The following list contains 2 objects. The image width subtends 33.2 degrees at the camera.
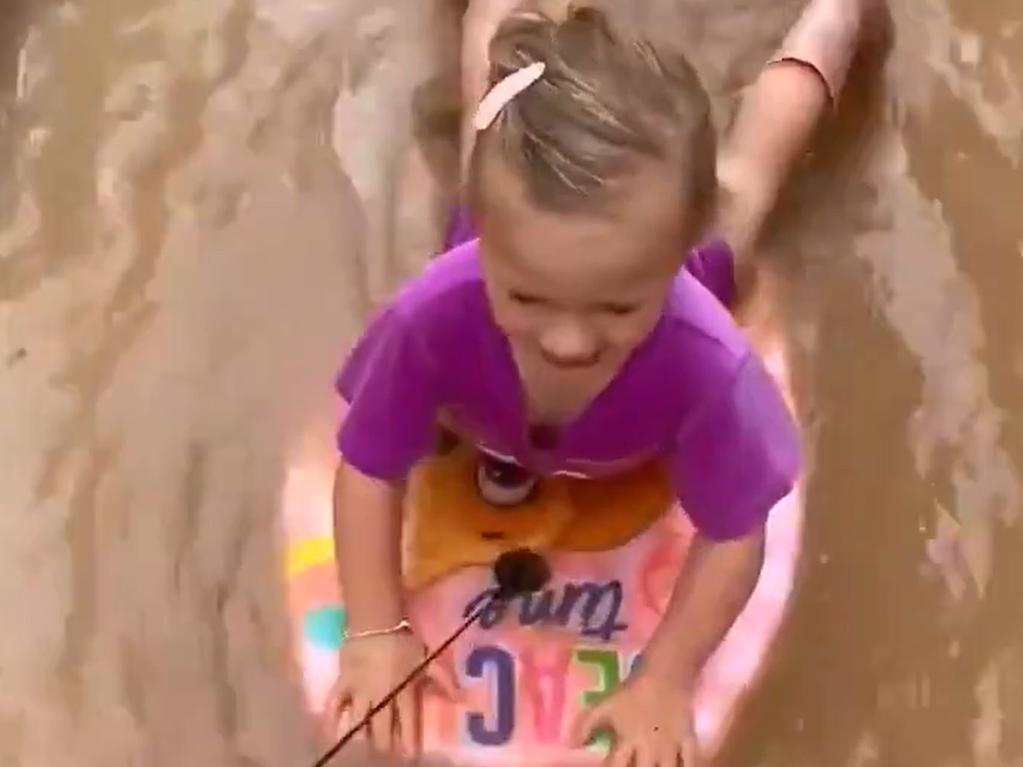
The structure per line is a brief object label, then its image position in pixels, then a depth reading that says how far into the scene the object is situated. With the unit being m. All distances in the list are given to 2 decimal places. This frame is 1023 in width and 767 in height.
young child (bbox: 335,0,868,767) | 0.64
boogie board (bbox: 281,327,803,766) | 0.86
